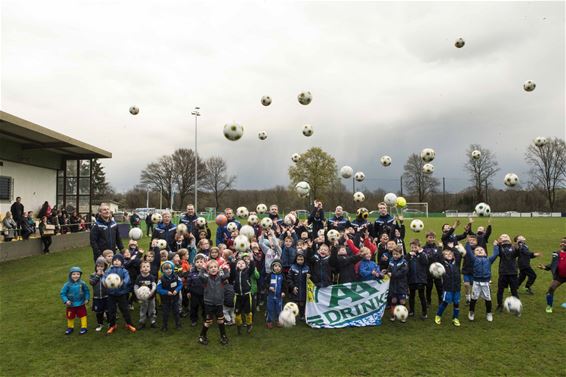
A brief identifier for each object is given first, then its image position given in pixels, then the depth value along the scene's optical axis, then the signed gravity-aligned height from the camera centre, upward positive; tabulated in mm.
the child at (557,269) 9242 -1824
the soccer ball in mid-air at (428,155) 12766 +1493
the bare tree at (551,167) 54938 +4620
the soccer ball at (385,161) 13988 +1416
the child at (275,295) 8422 -2182
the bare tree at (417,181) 62600 +2972
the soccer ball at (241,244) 8586 -1028
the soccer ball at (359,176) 13903 +854
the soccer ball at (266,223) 9710 -615
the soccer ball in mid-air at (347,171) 13501 +1016
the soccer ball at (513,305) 8227 -2388
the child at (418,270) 8727 -1696
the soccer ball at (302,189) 12359 +345
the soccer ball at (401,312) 8078 -2477
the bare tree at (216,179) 68350 +3829
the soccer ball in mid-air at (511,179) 11475 +573
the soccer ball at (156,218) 10558 -505
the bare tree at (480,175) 57156 +3594
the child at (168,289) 8117 -1936
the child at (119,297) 8023 -2082
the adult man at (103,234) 9203 -826
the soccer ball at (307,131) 13880 +2549
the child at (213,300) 7398 -2009
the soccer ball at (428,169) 13133 +1052
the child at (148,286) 8273 -1950
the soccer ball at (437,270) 8227 -1596
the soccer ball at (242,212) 11320 -390
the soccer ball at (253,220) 10818 -593
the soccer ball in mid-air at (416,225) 10000 -741
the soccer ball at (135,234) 10945 -985
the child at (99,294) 8086 -2037
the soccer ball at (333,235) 8859 -863
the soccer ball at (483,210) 9891 -330
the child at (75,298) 8047 -2102
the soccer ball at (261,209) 11703 -300
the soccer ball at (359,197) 12569 +60
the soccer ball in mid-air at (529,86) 12492 +3759
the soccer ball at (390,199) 12531 -17
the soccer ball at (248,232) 9813 -859
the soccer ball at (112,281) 7738 -1674
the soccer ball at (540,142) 12378 +1860
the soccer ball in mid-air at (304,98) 12766 +3506
